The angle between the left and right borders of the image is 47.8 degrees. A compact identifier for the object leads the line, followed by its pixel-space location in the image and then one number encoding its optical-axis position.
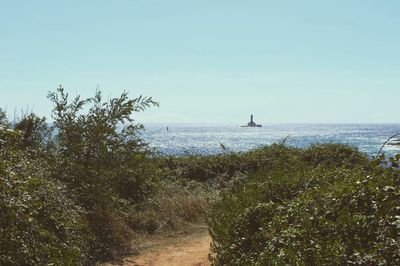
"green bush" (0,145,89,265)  5.15
